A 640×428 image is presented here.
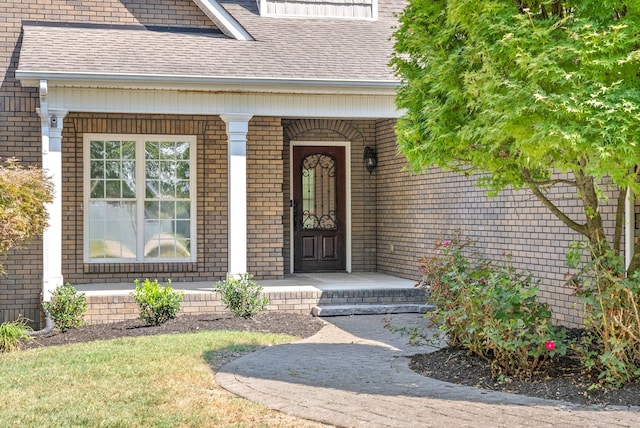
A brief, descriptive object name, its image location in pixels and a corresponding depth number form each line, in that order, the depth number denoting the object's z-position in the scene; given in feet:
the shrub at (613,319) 20.34
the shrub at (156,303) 34.68
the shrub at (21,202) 30.17
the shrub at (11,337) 31.33
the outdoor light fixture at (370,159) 49.73
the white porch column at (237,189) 38.06
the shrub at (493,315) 21.97
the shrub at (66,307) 34.58
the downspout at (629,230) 26.63
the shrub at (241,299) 36.01
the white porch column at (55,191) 36.04
